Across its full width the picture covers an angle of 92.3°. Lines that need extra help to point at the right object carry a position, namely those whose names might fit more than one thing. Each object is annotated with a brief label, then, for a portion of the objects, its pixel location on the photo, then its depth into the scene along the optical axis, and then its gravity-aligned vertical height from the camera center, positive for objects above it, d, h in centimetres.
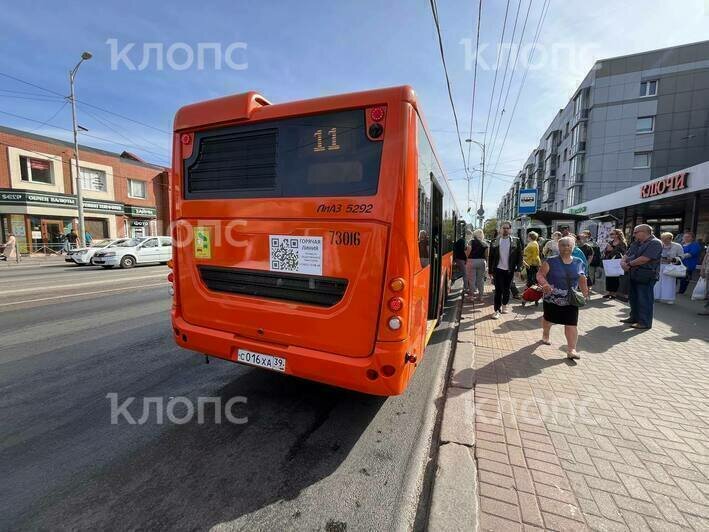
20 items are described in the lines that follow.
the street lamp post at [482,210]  2768 +217
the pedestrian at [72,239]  2453 -53
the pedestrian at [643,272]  618 -62
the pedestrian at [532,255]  805 -43
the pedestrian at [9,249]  2036 -109
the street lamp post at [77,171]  2125 +382
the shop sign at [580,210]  2564 +223
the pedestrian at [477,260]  805 -57
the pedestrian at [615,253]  901 -41
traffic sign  1433 +153
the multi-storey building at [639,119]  3159 +1175
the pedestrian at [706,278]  739 -94
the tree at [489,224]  8888 +356
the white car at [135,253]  1747 -109
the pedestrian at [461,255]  900 -50
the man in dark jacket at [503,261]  729 -53
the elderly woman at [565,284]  484 -67
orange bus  279 +0
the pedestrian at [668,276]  854 -92
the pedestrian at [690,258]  1022 -58
